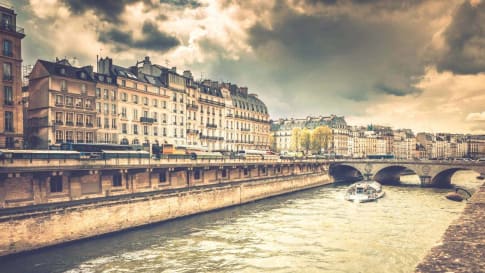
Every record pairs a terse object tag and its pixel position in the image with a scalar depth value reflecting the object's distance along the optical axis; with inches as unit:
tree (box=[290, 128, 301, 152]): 5128.9
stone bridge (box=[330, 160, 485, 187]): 2835.9
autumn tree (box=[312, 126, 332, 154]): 5002.5
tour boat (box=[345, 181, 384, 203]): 2120.2
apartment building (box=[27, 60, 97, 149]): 1983.3
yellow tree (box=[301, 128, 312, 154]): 4992.6
